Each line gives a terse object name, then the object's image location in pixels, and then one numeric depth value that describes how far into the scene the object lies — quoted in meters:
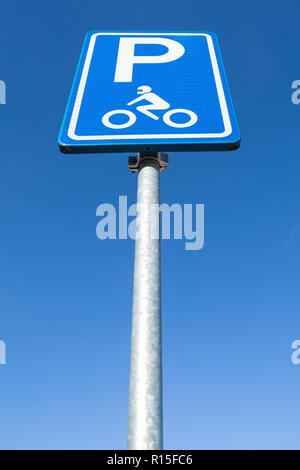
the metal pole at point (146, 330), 1.05
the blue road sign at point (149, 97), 1.76
